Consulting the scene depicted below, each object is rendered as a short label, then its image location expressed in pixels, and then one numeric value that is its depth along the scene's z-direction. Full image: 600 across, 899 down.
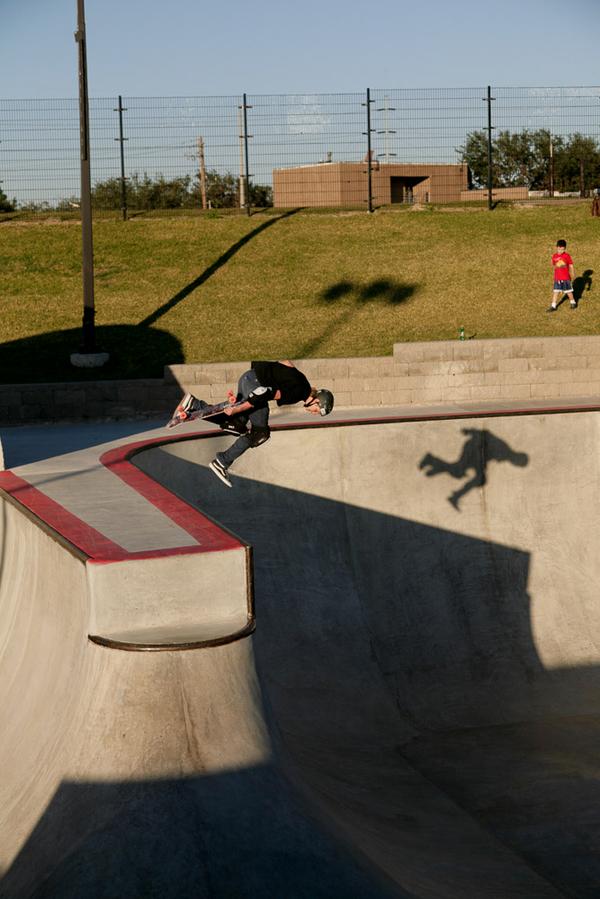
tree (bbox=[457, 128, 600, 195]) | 68.62
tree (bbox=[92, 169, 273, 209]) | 69.62
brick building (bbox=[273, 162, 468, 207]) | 40.39
